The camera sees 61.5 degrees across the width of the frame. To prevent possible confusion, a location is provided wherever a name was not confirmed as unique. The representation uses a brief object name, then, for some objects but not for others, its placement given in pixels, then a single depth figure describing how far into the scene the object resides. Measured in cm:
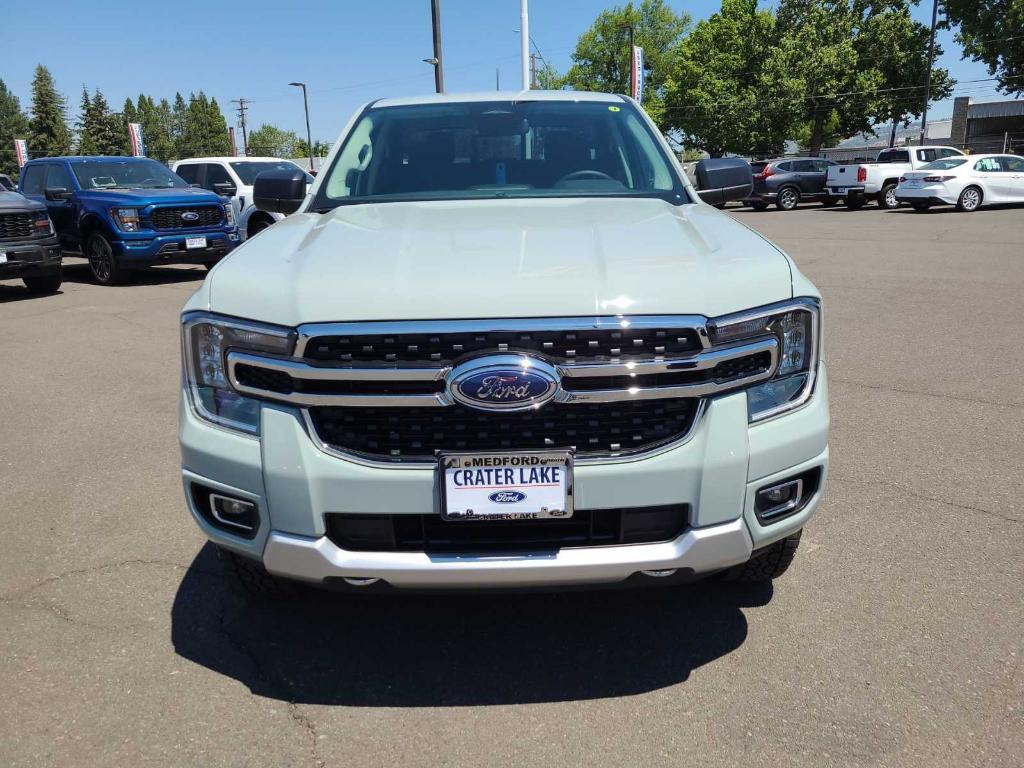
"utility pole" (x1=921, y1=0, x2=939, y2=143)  4204
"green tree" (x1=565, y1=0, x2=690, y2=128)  8019
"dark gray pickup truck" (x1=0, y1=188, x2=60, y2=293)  1070
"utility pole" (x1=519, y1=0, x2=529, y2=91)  2569
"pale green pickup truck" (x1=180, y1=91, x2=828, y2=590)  223
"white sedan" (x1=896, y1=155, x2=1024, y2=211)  2258
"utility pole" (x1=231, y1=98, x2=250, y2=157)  10962
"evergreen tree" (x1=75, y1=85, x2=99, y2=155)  10072
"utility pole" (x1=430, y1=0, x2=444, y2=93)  2308
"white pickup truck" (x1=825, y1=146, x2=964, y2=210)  2542
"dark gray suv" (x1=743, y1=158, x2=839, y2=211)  2727
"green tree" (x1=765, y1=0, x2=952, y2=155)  4884
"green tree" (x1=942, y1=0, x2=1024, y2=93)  4481
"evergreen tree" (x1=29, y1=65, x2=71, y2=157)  9712
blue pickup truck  1209
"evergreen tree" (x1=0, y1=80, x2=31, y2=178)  10925
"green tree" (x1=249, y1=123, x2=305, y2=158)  14738
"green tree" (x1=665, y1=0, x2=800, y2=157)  5019
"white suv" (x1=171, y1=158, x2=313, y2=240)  1450
